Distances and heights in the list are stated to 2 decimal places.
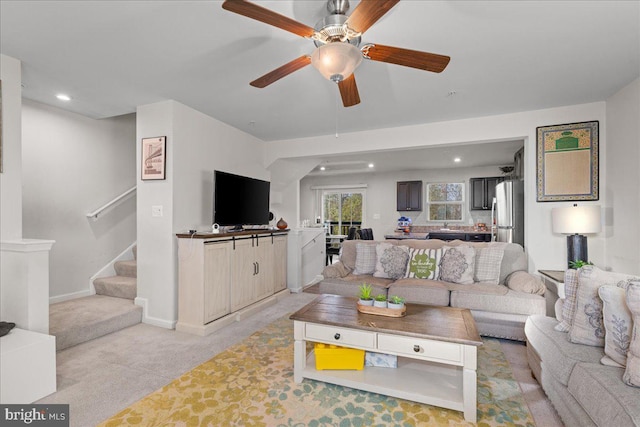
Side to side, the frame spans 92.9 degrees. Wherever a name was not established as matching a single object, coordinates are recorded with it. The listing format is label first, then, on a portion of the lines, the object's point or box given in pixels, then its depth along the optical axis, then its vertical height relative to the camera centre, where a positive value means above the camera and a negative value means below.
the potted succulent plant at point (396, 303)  2.18 -0.64
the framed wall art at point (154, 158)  3.29 +0.62
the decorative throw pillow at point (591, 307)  1.70 -0.52
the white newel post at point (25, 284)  2.22 -0.52
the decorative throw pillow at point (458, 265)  3.31 -0.55
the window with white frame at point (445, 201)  7.31 +0.35
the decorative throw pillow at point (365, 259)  3.84 -0.56
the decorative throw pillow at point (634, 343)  1.34 -0.58
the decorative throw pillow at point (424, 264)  3.53 -0.58
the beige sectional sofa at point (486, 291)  2.87 -0.78
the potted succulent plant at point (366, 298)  2.26 -0.62
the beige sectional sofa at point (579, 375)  1.27 -0.78
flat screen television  3.52 +0.18
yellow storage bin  2.16 -1.02
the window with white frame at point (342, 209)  8.41 +0.17
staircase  2.81 -1.04
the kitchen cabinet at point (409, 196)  7.46 +0.48
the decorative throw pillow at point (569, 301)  1.90 -0.54
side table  2.81 -0.70
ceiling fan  1.39 +0.93
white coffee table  1.81 -0.85
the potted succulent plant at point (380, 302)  2.24 -0.64
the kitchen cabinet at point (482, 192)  6.72 +0.54
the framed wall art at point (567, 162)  3.30 +0.60
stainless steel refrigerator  3.92 +0.06
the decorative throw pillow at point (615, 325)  1.50 -0.55
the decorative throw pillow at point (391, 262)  3.65 -0.56
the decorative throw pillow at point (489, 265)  3.29 -0.55
